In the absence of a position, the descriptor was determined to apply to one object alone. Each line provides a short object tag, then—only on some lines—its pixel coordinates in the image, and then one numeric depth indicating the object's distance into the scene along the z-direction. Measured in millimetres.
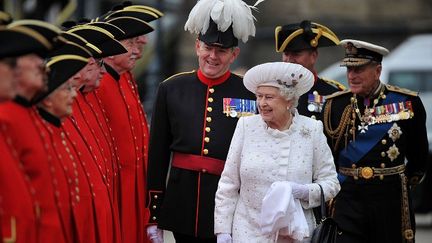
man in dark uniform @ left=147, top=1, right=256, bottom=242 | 16687
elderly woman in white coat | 14859
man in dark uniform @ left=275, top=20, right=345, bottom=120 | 18656
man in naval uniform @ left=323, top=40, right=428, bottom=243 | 17406
